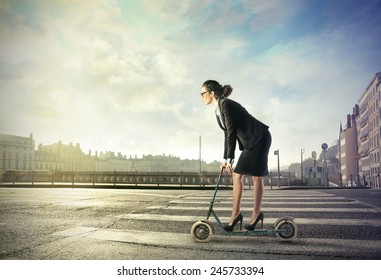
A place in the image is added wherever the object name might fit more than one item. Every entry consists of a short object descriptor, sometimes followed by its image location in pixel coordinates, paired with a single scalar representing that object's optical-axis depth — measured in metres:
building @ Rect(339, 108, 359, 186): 72.06
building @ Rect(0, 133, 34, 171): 95.38
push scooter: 3.53
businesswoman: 3.63
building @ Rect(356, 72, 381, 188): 46.74
